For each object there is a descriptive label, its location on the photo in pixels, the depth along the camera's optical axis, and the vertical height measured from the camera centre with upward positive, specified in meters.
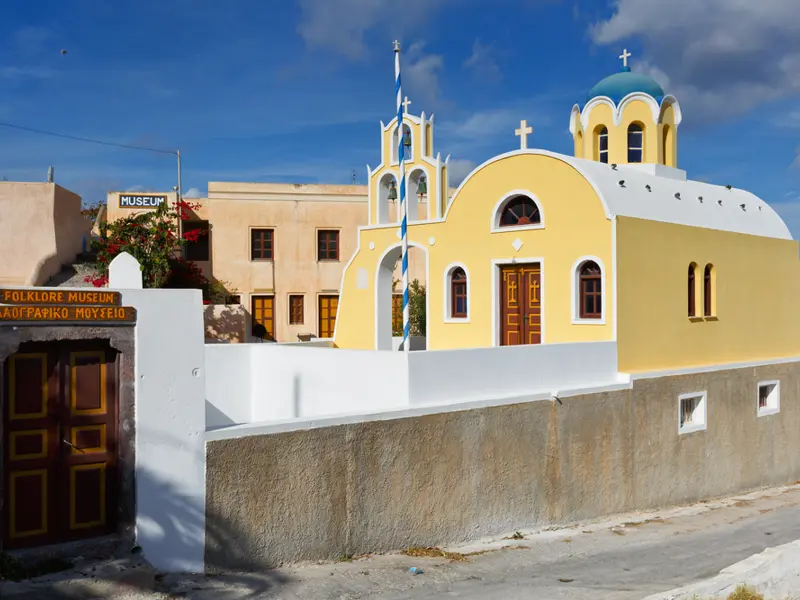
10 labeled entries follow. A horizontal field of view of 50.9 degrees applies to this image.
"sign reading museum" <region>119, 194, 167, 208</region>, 24.61 +3.93
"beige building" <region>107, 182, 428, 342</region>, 25.77 +2.67
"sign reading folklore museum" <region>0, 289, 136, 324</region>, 7.53 +0.26
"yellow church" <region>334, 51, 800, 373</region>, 14.84 +1.55
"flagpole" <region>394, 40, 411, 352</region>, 11.84 +2.17
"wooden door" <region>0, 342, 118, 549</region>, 7.68 -1.01
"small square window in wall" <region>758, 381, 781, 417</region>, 17.67 -1.42
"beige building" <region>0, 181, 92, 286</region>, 20.94 +2.66
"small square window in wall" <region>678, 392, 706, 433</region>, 15.21 -1.51
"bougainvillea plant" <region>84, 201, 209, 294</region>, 22.02 +2.40
